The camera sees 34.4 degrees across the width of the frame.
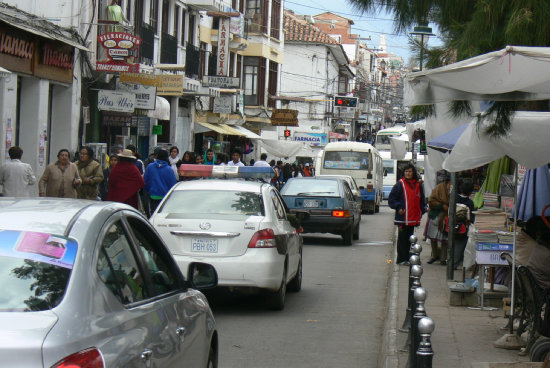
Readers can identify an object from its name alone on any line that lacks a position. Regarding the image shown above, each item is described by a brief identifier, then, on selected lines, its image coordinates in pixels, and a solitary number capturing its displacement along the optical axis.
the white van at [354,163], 36.66
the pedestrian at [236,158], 23.89
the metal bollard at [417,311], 6.11
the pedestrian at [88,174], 16.83
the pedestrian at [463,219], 16.06
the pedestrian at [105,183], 20.83
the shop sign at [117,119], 26.61
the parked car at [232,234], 10.57
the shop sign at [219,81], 35.59
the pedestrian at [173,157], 23.72
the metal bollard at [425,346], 4.88
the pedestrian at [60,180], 15.78
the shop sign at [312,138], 58.00
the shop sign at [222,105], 39.50
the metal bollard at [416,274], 8.05
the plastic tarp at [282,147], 44.61
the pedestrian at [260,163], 28.44
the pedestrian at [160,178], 18.19
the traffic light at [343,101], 58.12
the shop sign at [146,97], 25.23
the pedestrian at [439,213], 16.78
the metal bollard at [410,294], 8.88
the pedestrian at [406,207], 16.81
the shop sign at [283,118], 49.06
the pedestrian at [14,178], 15.53
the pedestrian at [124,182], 16.12
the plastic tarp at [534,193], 9.76
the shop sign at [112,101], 24.47
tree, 7.26
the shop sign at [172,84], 27.53
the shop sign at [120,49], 22.23
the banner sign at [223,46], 38.31
